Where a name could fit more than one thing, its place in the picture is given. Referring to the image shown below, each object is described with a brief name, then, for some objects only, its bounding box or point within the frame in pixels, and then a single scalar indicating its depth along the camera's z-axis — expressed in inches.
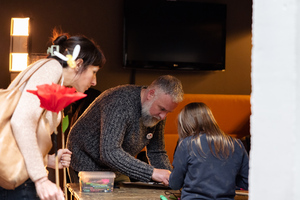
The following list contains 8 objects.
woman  51.9
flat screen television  186.5
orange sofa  190.7
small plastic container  87.1
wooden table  83.0
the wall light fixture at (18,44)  159.3
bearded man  92.0
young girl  77.6
